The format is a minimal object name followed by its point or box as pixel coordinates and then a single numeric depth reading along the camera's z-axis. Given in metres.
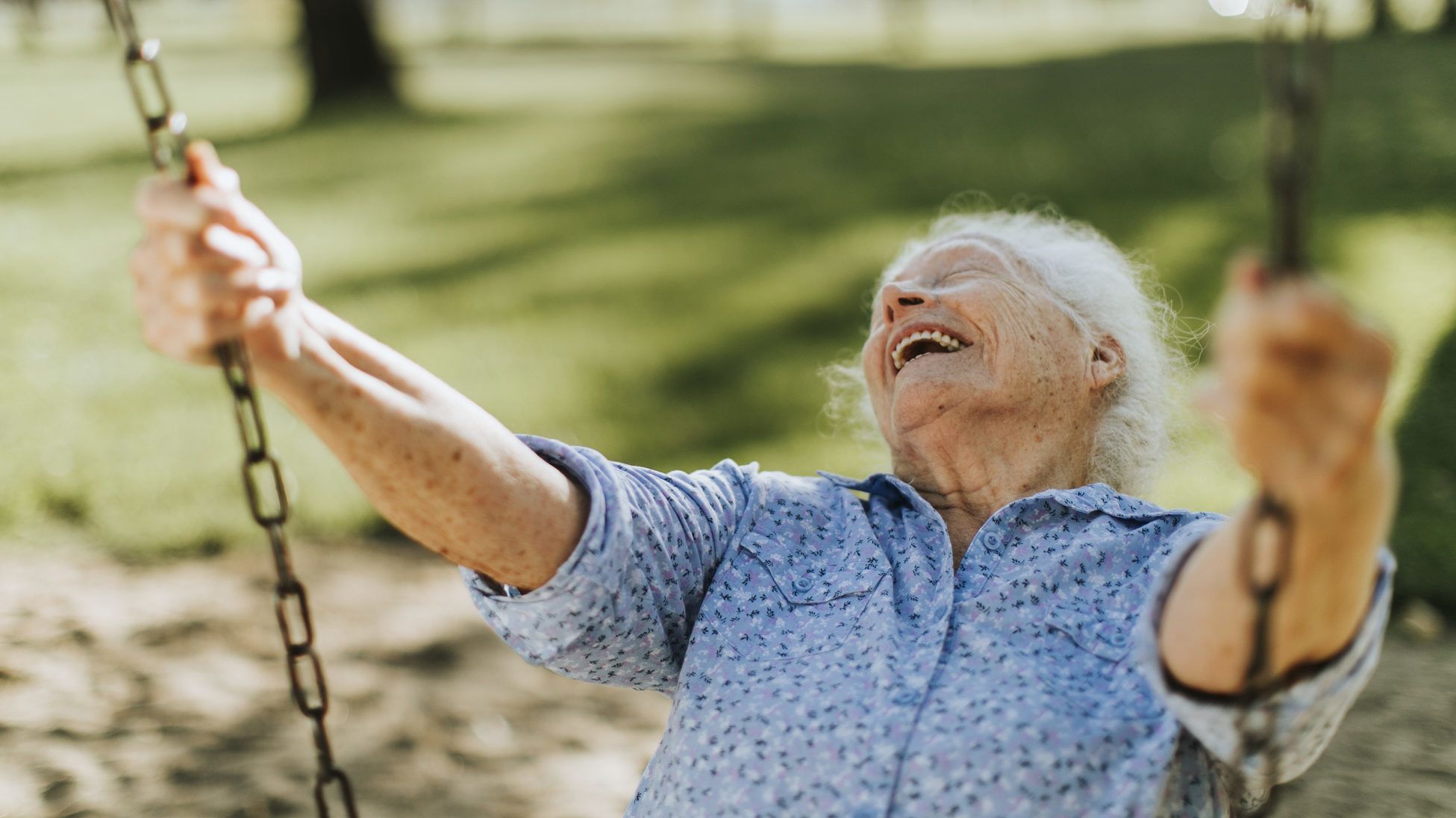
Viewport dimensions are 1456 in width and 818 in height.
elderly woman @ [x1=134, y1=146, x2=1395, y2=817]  1.47
